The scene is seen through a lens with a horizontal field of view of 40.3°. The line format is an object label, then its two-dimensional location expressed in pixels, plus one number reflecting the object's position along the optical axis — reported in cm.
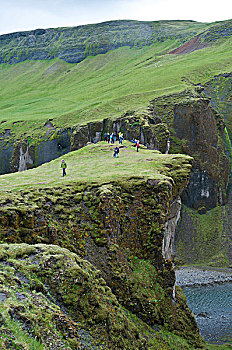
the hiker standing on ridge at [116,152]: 3652
